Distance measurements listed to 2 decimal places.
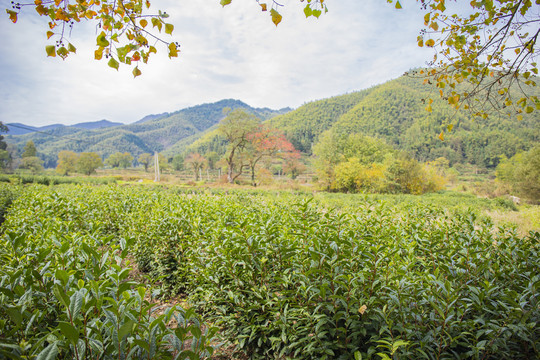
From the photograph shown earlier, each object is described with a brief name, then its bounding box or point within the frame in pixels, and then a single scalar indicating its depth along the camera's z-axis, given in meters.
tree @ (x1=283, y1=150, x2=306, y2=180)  40.87
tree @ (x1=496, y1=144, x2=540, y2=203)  23.25
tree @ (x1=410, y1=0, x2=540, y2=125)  2.92
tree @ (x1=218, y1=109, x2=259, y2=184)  33.88
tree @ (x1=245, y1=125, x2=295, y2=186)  33.69
